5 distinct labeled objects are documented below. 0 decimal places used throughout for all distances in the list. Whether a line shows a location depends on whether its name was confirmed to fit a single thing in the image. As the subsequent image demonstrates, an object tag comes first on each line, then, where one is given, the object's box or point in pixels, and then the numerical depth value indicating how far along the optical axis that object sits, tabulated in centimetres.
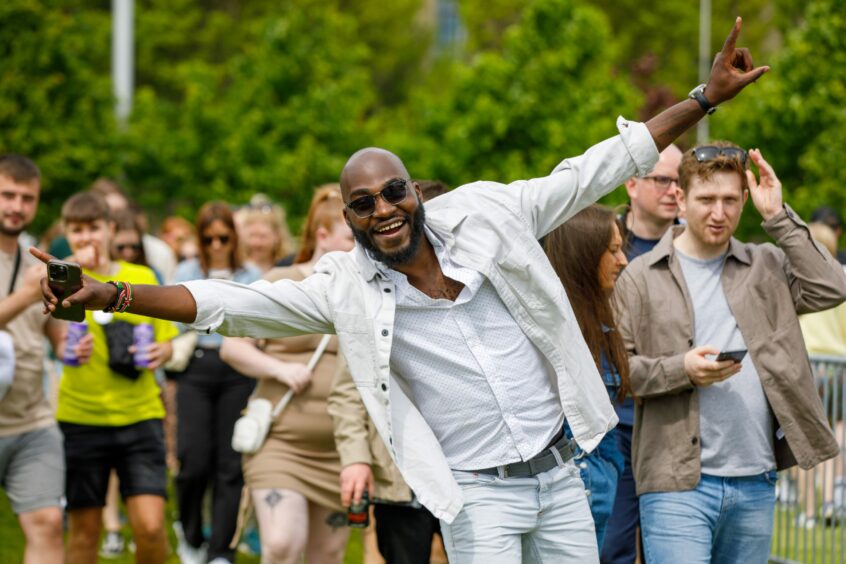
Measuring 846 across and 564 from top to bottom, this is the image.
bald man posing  905
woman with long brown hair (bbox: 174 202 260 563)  1784
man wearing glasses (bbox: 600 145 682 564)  1295
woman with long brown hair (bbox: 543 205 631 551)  1118
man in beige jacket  1088
